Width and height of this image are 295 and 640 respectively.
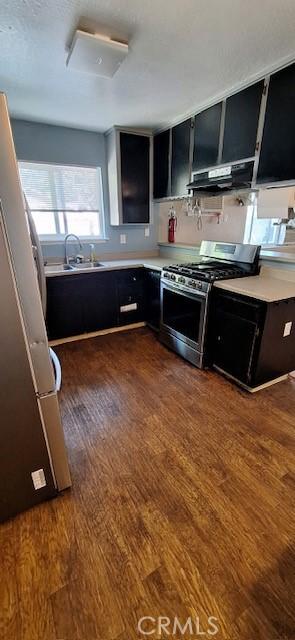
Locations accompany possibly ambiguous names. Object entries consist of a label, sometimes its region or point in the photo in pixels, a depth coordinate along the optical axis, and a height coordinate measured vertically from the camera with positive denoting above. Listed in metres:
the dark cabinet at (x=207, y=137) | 2.43 +0.72
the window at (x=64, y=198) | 3.10 +0.23
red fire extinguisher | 3.75 -0.09
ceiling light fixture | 1.54 +0.94
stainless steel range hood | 2.23 +0.31
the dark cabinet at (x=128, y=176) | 3.18 +0.48
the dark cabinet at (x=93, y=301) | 2.96 -0.93
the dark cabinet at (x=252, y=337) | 2.03 -0.92
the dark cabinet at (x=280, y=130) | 1.86 +0.59
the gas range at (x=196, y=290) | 2.44 -0.66
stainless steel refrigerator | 0.96 -0.60
